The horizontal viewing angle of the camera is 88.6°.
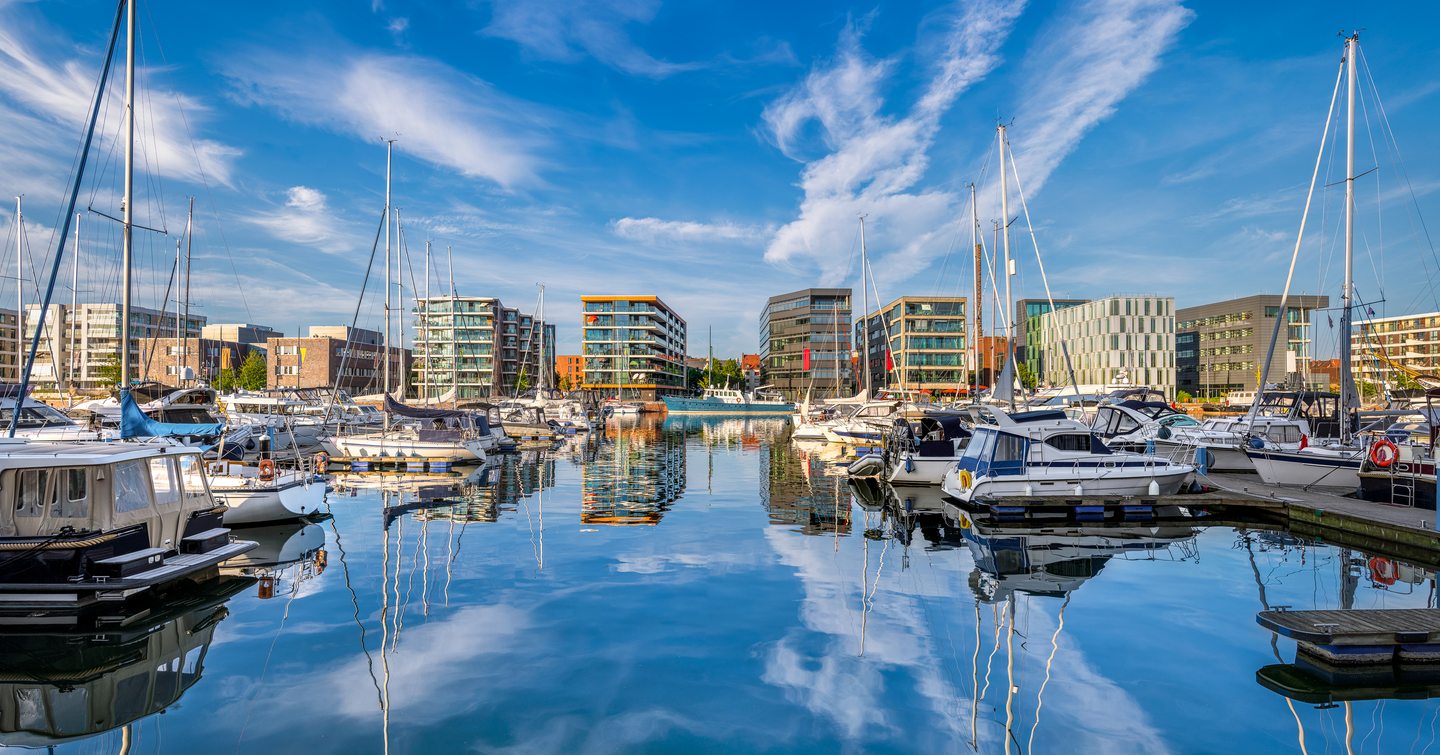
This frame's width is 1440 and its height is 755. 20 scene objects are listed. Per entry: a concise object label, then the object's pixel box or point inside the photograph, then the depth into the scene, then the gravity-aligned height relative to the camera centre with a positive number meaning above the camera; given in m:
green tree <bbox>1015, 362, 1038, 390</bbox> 135.89 +2.46
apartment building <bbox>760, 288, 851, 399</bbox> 149.00 +10.43
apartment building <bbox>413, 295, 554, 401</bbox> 141.62 +8.54
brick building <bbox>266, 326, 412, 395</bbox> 131.38 +4.77
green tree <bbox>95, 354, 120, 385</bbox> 100.66 +2.31
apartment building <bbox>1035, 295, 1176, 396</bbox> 134.50 +9.56
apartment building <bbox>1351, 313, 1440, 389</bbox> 146.88 +10.55
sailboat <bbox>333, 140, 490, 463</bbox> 37.03 -2.66
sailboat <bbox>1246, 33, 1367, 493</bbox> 25.28 -2.34
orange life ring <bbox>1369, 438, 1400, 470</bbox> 22.11 -1.88
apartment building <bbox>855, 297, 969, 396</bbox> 122.19 +8.14
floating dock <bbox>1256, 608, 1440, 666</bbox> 10.17 -3.47
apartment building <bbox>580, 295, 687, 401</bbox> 146.88 +8.83
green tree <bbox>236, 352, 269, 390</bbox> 113.38 +2.20
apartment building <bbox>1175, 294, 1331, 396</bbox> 143.88 +10.03
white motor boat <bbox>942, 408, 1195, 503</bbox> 23.28 -2.47
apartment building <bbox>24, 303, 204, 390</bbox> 137.88 +10.58
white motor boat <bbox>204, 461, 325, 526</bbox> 20.45 -2.96
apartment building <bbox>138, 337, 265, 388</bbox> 129.05 +5.54
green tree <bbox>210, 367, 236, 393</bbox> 109.54 +1.07
